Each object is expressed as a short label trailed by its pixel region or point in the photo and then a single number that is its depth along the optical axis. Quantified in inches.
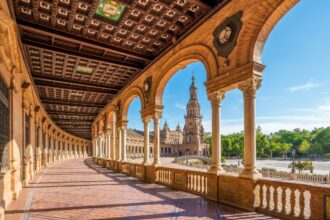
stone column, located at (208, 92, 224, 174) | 313.0
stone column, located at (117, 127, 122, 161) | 699.4
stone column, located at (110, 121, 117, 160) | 789.9
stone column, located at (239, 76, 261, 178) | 263.7
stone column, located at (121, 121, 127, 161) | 675.9
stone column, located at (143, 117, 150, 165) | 517.0
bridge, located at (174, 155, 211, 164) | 2384.5
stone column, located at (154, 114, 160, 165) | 480.1
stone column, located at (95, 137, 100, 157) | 1176.3
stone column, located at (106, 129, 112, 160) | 888.3
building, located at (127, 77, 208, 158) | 3085.4
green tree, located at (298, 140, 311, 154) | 3585.1
